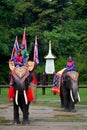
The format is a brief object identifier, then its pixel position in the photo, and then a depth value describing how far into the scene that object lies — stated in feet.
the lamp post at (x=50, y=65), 129.90
